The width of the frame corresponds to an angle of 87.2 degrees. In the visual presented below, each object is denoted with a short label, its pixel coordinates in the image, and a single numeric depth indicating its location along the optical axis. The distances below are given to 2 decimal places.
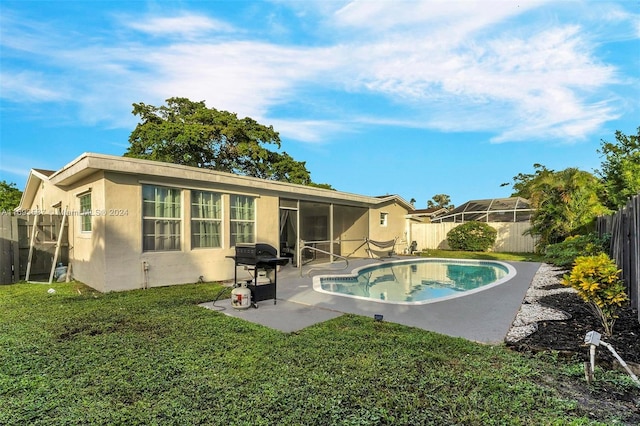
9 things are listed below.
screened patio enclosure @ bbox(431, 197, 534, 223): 20.75
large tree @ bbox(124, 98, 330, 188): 21.27
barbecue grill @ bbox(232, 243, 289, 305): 6.13
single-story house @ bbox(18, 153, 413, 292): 7.43
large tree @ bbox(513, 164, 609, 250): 12.82
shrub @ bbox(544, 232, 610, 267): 7.88
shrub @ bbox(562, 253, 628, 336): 4.23
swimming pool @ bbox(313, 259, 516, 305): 9.04
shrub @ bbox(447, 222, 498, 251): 19.84
